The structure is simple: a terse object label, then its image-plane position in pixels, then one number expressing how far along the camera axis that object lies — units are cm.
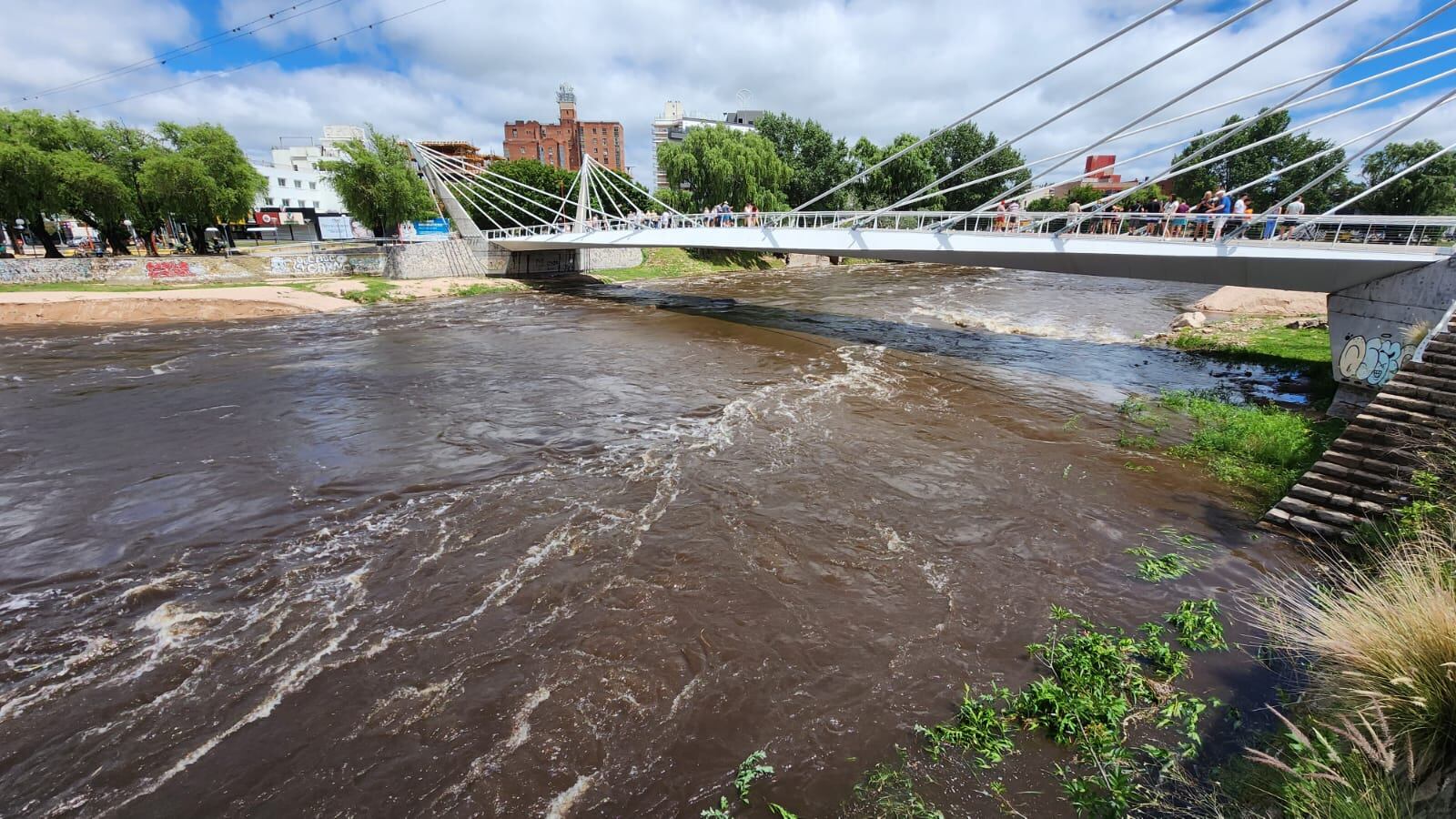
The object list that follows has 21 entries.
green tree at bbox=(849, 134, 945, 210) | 5797
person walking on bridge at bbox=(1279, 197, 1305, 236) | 1611
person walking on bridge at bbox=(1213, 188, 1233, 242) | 1328
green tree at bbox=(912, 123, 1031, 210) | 6625
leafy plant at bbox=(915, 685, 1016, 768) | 452
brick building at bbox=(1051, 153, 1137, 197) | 8400
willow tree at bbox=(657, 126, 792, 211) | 4903
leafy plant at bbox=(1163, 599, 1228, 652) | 561
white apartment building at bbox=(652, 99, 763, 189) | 12416
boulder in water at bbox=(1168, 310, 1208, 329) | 2327
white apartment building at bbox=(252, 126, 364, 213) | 6216
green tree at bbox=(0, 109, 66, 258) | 2509
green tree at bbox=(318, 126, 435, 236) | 3372
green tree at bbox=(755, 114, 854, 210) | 6228
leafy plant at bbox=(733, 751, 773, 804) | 434
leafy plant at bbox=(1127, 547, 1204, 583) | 682
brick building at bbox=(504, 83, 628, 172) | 11012
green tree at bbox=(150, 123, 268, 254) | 2883
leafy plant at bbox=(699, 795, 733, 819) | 408
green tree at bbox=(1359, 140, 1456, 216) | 5022
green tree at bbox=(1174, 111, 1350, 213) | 5494
